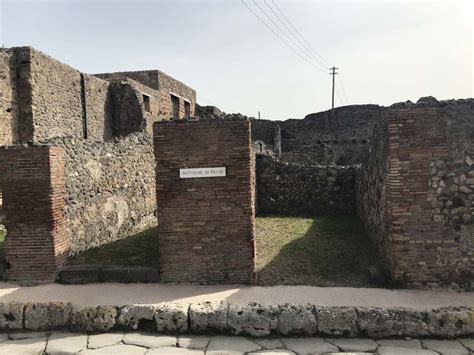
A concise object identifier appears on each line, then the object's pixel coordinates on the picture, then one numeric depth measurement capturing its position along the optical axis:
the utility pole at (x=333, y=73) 45.25
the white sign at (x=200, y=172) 6.29
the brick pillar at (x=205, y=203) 6.29
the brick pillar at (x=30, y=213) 6.71
